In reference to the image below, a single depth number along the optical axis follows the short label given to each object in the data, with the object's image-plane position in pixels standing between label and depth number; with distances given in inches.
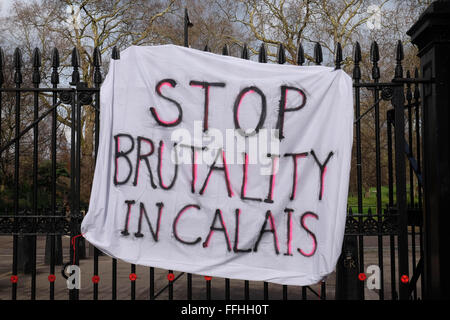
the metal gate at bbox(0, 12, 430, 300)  140.2
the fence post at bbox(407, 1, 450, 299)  134.5
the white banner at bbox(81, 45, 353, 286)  138.2
